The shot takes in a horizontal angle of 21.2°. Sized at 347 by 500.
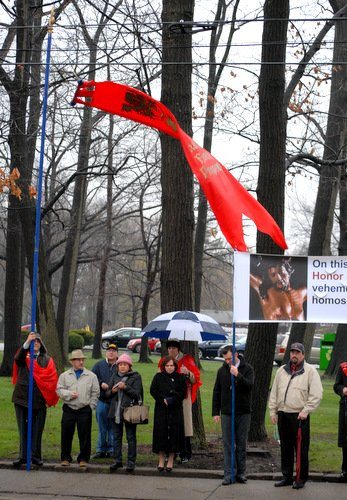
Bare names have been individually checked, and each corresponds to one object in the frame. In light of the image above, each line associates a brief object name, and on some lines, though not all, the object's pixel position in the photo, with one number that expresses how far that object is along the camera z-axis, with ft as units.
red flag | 40.27
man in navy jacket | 45.91
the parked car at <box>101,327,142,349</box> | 197.98
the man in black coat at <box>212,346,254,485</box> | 40.37
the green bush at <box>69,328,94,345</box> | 184.03
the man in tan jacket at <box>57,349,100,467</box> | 42.55
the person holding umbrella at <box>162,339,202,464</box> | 43.68
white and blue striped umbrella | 43.60
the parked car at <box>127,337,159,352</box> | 187.21
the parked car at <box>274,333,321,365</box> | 147.58
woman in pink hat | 42.29
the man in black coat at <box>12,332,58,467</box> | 43.04
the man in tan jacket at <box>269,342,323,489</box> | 39.09
